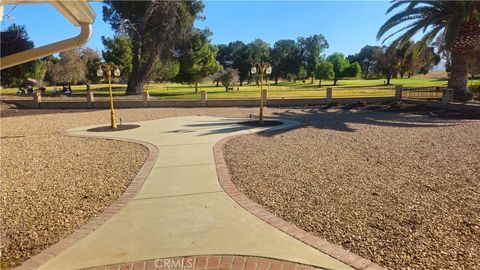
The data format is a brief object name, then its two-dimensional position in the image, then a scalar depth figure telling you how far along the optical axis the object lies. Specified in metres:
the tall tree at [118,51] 57.59
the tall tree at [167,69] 42.59
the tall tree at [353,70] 94.39
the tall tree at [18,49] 27.47
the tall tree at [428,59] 45.12
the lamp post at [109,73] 14.15
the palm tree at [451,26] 16.97
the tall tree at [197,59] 41.12
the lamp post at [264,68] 14.86
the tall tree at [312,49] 97.56
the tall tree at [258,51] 96.62
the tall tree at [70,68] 59.66
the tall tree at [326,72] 73.38
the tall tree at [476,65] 38.66
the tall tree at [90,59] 65.19
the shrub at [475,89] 22.50
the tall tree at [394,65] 58.72
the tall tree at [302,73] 97.71
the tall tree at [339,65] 83.69
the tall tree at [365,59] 117.62
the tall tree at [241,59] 94.94
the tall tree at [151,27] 33.25
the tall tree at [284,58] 100.53
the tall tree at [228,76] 50.68
